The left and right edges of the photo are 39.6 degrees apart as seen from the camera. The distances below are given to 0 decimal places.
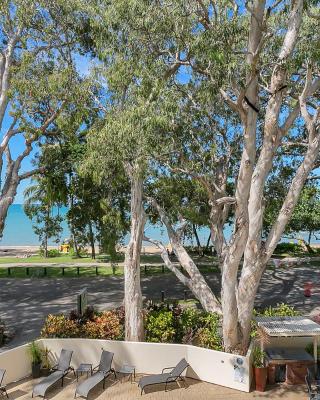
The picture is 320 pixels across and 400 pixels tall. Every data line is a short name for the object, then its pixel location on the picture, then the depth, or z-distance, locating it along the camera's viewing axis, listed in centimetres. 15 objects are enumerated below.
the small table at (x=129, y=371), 1170
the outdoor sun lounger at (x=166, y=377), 1083
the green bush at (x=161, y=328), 1349
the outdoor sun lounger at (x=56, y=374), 1052
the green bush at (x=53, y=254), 4066
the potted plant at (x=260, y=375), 1100
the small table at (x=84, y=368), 1178
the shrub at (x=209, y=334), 1290
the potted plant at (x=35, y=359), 1191
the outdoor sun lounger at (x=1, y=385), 1066
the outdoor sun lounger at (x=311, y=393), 950
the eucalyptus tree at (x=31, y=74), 1764
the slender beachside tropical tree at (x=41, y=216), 3307
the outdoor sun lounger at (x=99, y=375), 1052
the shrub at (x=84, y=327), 1348
